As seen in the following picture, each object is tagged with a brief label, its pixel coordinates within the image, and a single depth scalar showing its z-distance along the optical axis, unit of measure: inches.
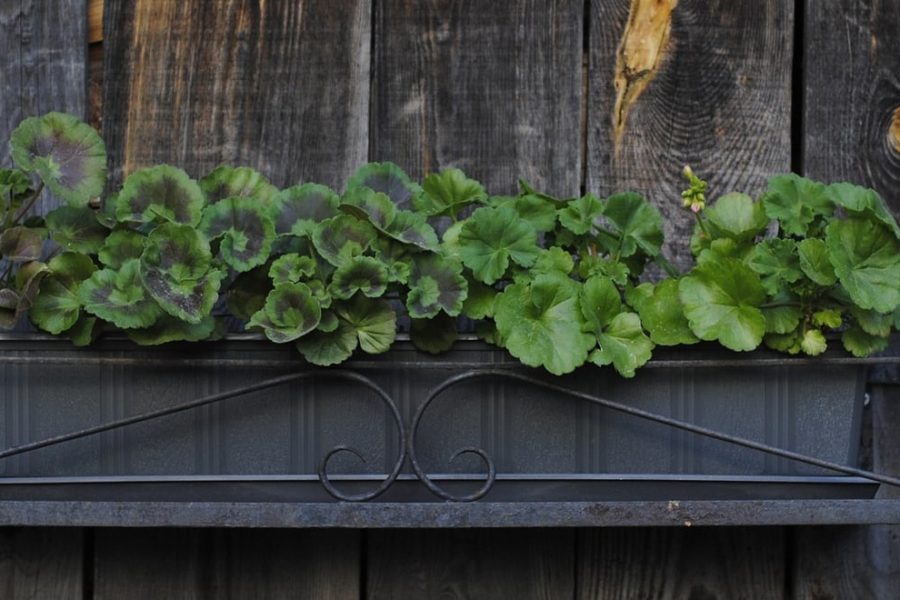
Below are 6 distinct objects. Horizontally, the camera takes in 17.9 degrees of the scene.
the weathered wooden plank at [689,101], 105.6
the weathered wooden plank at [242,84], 105.1
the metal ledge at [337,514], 98.0
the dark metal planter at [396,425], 99.7
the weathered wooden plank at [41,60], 104.9
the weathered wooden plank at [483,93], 105.2
